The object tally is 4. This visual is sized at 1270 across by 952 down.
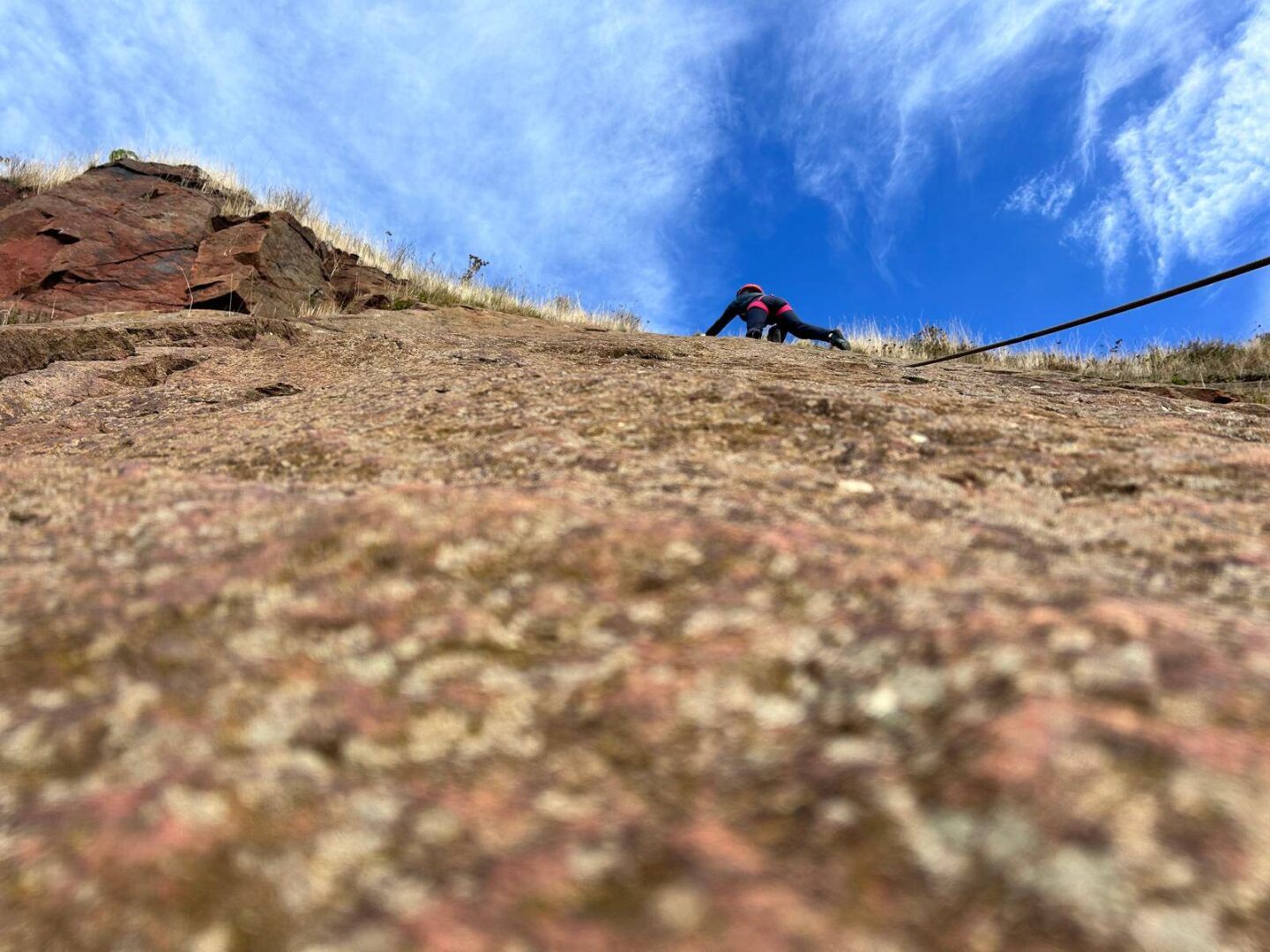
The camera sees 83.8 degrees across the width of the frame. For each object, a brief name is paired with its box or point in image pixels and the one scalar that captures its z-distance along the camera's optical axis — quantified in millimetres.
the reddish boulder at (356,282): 8797
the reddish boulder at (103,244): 7273
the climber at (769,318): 9641
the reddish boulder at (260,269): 7449
